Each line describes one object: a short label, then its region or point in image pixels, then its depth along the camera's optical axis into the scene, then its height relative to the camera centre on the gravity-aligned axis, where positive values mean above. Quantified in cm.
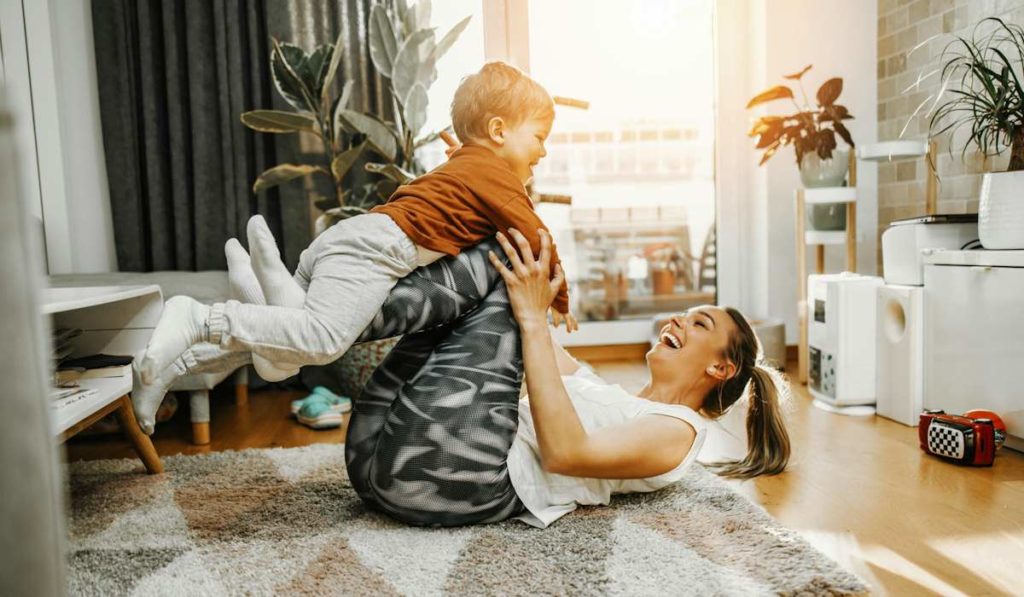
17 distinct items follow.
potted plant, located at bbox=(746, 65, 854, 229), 285 +27
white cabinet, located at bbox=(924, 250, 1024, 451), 199 -38
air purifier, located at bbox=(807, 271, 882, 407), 253 -46
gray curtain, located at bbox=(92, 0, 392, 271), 302 +50
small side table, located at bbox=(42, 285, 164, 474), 179 -24
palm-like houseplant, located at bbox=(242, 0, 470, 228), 279 +48
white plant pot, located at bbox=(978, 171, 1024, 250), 200 -3
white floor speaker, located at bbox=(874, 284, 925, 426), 232 -48
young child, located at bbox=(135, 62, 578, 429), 124 -4
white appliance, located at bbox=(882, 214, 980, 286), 230 -11
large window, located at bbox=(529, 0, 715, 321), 368 +32
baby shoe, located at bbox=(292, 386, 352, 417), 263 -62
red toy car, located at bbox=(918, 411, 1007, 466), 188 -61
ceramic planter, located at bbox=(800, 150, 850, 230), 286 +11
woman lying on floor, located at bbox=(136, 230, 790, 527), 136 -38
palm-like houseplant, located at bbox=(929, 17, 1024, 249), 200 +5
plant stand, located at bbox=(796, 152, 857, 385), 283 -12
